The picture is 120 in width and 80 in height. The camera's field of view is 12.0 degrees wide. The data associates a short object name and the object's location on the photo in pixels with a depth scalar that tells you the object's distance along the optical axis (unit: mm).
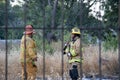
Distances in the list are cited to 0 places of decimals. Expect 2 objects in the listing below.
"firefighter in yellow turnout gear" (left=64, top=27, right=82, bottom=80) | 11621
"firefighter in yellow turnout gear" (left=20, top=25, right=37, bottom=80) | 11075
